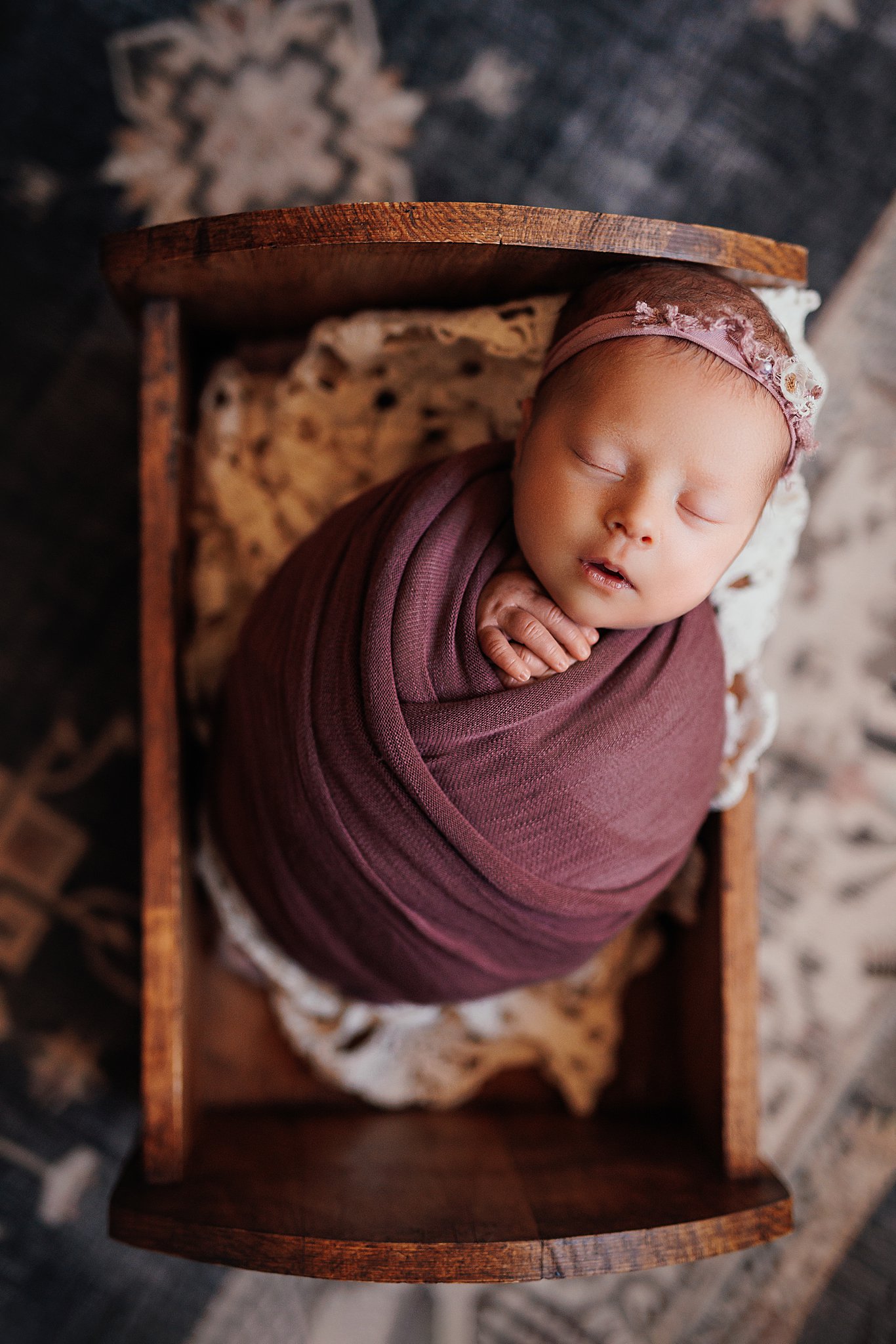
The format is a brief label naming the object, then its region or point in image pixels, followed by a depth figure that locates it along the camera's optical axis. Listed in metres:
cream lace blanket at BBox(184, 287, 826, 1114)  0.85
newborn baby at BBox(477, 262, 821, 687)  0.65
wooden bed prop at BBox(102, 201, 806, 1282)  0.70
